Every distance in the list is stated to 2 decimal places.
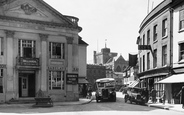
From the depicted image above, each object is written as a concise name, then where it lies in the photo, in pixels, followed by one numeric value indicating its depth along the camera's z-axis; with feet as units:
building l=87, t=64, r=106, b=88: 287.28
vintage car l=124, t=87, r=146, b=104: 77.47
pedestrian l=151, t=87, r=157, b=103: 81.73
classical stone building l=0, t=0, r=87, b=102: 77.51
